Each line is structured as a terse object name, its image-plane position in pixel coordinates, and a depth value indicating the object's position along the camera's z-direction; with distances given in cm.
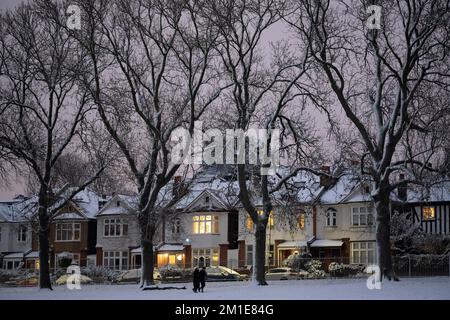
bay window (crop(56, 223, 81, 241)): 8212
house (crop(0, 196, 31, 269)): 8475
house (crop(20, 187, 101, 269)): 8125
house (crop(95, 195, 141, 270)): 7819
